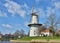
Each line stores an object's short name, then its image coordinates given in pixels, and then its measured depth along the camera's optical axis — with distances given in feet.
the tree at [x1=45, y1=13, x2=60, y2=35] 90.92
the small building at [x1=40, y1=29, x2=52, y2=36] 127.27
